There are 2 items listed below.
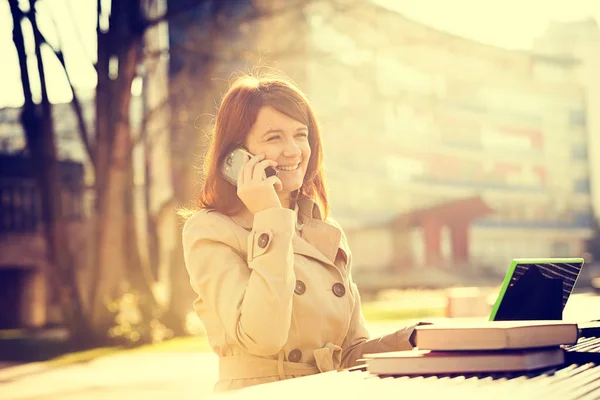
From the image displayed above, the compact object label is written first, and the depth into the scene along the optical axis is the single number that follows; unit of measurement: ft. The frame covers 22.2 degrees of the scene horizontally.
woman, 7.77
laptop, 7.83
